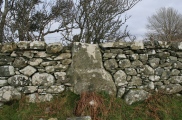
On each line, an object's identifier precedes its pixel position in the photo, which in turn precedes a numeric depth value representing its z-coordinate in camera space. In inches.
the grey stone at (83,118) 127.0
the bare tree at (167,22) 826.9
